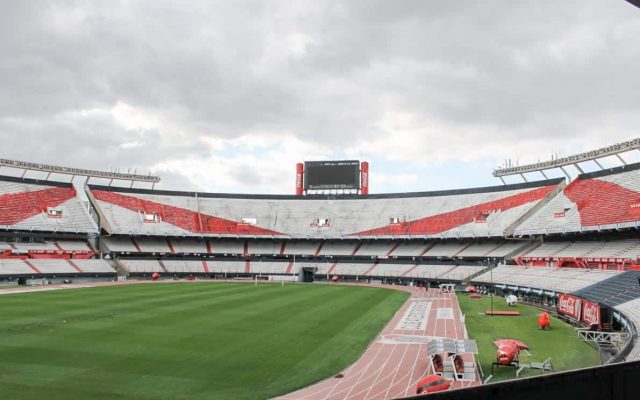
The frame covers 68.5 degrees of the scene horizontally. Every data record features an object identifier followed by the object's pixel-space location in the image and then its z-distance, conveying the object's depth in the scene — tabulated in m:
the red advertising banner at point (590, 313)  28.88
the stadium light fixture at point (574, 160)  58.72
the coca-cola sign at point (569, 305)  32.78
